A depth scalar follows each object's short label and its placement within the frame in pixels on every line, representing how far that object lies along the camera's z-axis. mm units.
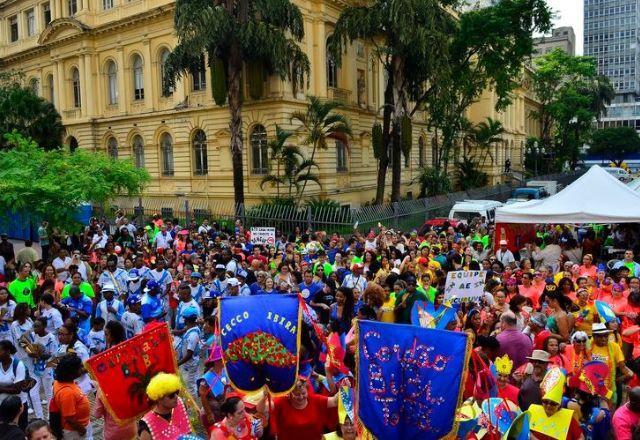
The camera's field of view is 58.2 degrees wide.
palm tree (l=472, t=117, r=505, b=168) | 36397
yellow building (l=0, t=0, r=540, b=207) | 26797
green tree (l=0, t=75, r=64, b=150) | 32125
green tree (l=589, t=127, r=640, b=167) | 83438
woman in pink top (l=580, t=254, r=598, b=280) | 9936
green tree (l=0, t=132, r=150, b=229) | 15086
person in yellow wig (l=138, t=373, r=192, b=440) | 4457
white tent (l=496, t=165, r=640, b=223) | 11984
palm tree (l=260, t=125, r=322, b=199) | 22922
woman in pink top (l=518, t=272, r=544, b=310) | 8573
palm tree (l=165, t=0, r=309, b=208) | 19734
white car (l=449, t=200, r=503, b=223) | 19172
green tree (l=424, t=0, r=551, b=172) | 26453
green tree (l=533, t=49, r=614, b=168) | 46188
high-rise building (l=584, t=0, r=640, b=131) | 113500
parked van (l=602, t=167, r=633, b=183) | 50000
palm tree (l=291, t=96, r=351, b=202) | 22656
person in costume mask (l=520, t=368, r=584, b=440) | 4648
